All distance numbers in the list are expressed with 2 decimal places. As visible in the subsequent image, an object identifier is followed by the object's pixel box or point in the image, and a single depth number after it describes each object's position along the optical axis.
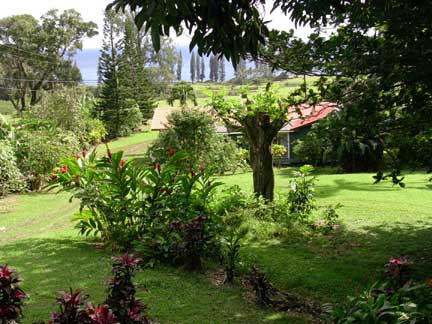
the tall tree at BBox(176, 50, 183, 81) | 86.25
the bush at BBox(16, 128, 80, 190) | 15.96
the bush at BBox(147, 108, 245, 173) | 17.73
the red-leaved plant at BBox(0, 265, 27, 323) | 3.06
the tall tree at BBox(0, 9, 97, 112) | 46.28
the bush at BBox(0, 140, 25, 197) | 13.51
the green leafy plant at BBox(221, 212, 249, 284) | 5.41
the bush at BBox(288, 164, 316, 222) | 8.45
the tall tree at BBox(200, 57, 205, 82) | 120.31
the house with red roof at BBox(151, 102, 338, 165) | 24.50
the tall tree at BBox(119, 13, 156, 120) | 38.61
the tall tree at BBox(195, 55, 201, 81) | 120.53
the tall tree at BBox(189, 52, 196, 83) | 120.38
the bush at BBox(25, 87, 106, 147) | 24.06
